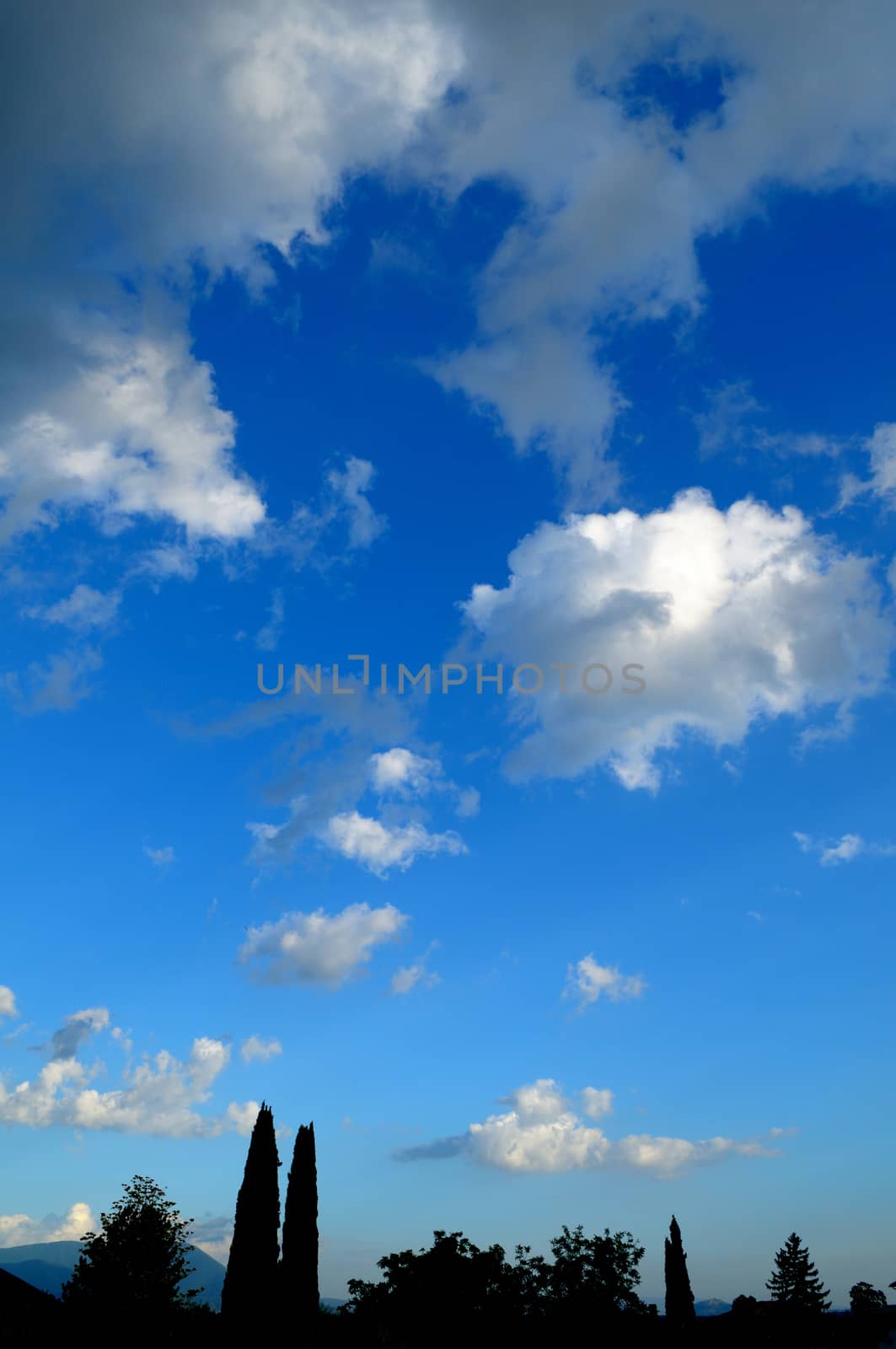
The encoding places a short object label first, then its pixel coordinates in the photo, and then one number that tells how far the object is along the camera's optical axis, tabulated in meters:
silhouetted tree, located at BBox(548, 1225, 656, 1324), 64.75
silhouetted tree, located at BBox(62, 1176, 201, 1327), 49.47
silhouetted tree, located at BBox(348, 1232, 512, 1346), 60.41
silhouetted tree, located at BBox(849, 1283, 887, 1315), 101.81
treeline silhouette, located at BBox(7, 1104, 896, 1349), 45.97
